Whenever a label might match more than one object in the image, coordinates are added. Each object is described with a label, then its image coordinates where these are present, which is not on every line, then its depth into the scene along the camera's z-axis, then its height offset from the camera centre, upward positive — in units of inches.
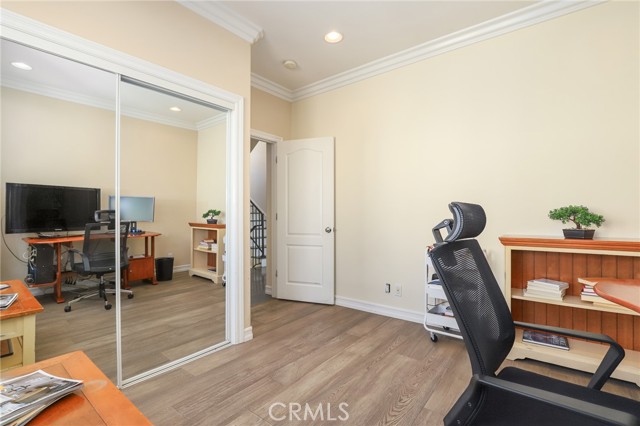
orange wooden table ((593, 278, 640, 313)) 44.4 -13.7
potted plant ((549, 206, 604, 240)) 86.7 -1.3
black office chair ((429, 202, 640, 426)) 36.6 -20.1
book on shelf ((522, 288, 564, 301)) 88.3 -25.0
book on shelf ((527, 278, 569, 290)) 89.2 -21.7
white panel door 151.1 -3.9
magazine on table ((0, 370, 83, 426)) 30.8 -21.4
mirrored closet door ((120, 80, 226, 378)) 86.4 -2.8
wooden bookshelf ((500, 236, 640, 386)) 81.6 -26.0
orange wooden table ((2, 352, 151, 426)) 31.7 -22.7
